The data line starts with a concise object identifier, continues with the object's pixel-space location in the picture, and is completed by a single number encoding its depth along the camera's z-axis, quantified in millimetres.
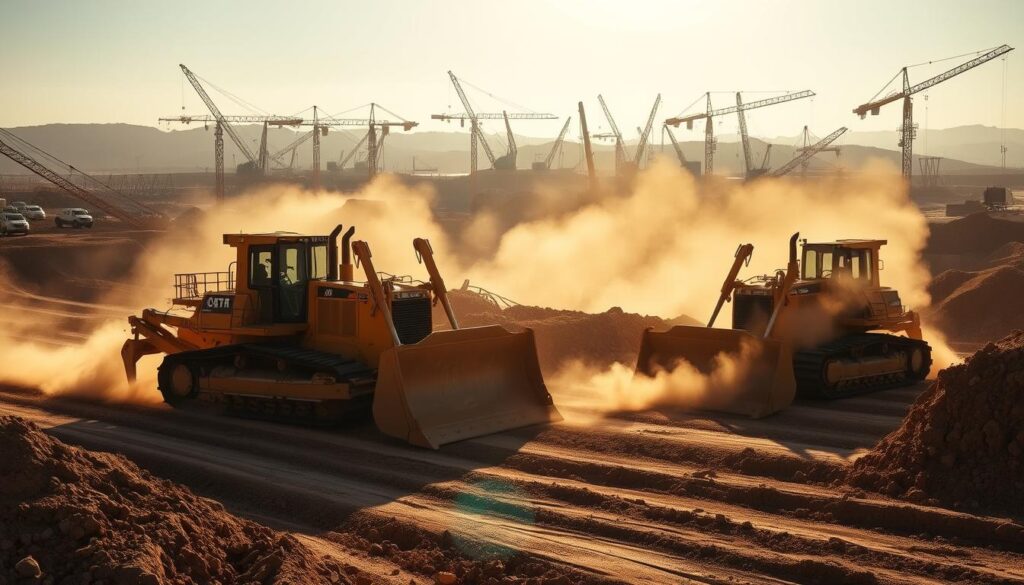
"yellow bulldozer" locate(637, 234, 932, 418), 17219
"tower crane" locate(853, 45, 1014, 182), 91875
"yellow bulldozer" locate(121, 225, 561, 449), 15586
